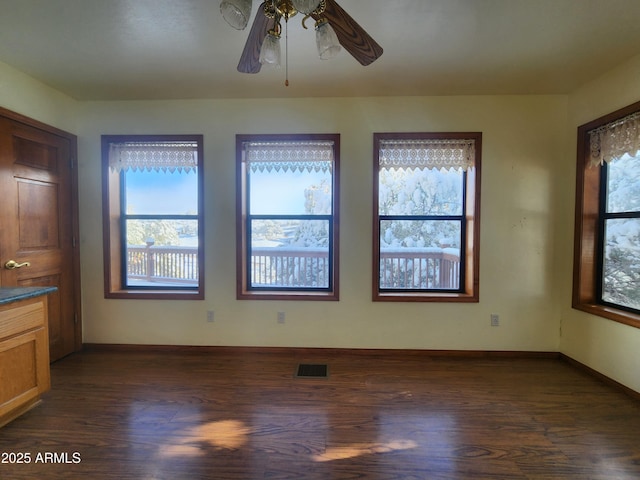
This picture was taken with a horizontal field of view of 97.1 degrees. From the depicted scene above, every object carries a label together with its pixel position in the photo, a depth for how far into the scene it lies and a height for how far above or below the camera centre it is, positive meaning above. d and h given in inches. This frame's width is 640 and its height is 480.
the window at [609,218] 86.3 +4.9
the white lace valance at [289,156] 108.7 +28.9
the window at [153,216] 111.8 +5.7
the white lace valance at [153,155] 111.7 +29.6
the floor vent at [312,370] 94.8 -48.4
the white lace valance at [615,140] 82.2 +29.0
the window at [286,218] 109.7 +5.1
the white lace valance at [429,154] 107.0 +29.6
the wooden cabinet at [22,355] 67.7 -32.4
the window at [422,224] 108.0 +2.9
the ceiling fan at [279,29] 45.5 +35.7
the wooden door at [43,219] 89.2 +3.6
